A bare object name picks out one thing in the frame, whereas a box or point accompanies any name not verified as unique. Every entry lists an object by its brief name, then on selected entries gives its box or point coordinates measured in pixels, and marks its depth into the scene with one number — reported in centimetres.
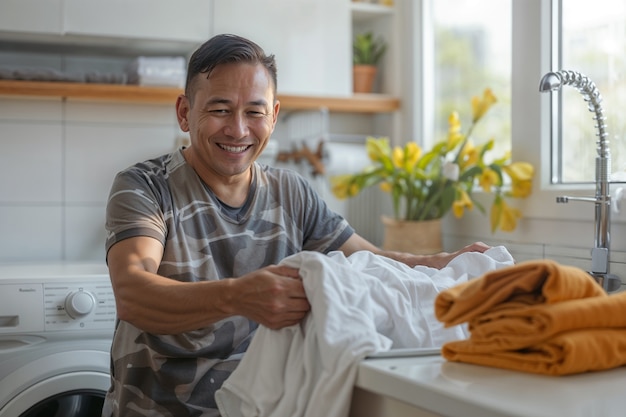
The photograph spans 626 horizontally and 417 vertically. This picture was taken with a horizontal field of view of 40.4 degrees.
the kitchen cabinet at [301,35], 261
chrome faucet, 184
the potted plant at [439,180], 230
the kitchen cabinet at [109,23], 238
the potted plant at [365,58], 292
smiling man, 151
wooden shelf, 244
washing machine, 206
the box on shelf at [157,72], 252
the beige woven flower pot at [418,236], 247
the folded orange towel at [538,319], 97
